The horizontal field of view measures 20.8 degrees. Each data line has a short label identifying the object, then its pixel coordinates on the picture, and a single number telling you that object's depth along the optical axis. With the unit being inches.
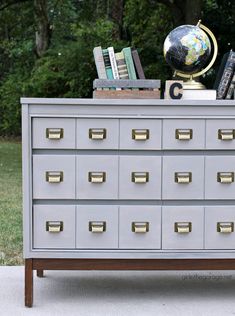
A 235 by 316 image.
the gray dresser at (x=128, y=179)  146.8
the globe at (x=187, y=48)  154.9
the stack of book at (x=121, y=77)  149.5
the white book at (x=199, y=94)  151.9
